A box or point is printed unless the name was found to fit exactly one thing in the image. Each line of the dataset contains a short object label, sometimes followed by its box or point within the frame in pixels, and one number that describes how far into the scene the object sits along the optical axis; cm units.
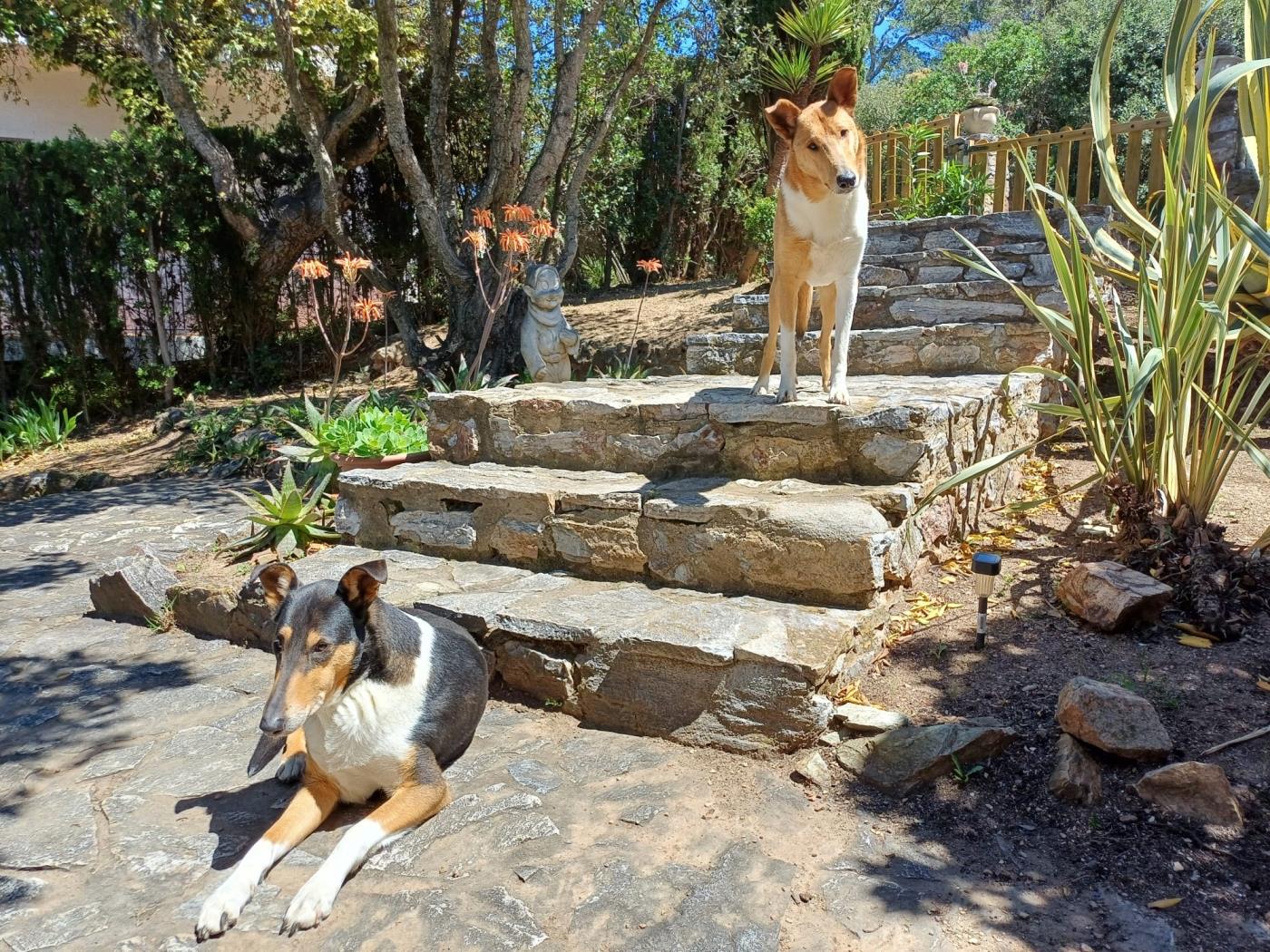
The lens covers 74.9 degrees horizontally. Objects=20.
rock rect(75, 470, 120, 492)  785
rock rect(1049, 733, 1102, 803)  249
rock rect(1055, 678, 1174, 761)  253
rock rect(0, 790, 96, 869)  251
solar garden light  317
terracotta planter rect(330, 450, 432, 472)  529
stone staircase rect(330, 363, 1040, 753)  307
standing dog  327
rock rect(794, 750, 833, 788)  275
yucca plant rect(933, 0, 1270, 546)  307
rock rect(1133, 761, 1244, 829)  233
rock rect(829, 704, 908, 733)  289
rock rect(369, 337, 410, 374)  1052
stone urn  988
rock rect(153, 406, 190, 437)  945
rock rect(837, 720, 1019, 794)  269
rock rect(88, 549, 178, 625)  443
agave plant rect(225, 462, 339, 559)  496
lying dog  219
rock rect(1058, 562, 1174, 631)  317
